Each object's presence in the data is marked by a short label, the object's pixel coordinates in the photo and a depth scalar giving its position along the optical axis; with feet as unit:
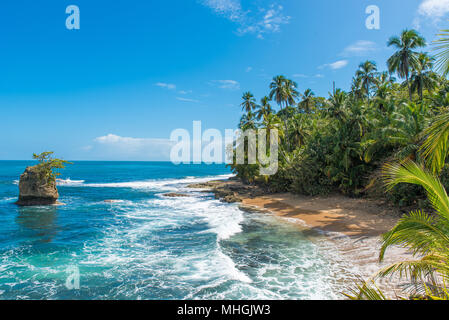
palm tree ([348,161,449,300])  15.84
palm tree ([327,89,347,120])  96.53
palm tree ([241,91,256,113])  197.47
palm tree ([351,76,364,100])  164.14
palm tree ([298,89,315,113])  162.09
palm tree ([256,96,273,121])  175.89
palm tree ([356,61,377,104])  156.97
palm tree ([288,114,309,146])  123.65
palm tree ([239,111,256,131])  145.79
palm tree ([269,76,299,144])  145.48
